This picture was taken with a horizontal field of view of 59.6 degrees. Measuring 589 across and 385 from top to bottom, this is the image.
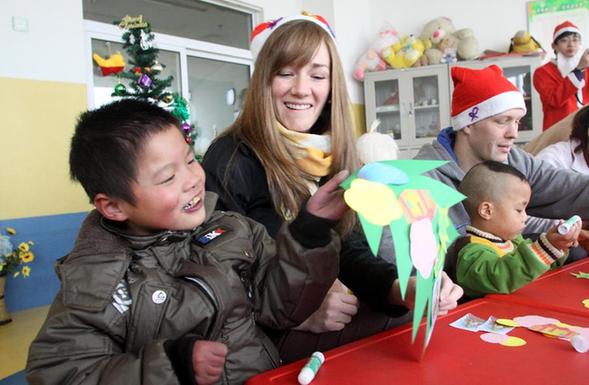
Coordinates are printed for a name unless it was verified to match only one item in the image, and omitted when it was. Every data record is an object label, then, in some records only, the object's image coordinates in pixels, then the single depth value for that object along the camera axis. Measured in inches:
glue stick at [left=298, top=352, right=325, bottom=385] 29.2
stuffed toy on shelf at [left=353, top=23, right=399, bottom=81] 239.6
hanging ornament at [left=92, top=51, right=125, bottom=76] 135.8
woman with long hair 47.9
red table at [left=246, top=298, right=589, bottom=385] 28.5
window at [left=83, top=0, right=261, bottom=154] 155.9
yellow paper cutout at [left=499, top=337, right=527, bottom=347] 32.9
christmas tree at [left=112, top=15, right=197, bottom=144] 118.0
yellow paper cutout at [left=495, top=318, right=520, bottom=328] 36.6
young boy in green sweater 45.4
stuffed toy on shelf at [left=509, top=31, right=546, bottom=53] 212.2
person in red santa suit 143.4
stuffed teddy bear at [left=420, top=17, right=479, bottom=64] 224.5
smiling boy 31.6
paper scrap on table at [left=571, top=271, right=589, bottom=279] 52.0
